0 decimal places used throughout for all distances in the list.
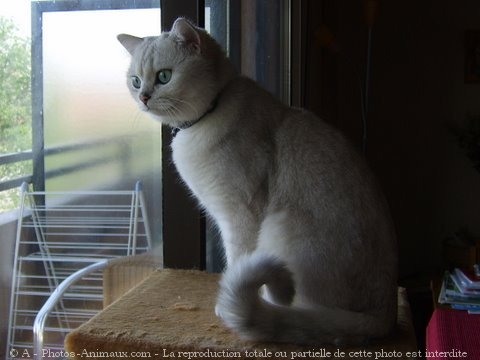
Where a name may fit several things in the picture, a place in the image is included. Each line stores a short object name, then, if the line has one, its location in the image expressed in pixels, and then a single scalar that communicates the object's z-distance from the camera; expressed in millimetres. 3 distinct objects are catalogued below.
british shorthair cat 1049
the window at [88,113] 1187
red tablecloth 1377
